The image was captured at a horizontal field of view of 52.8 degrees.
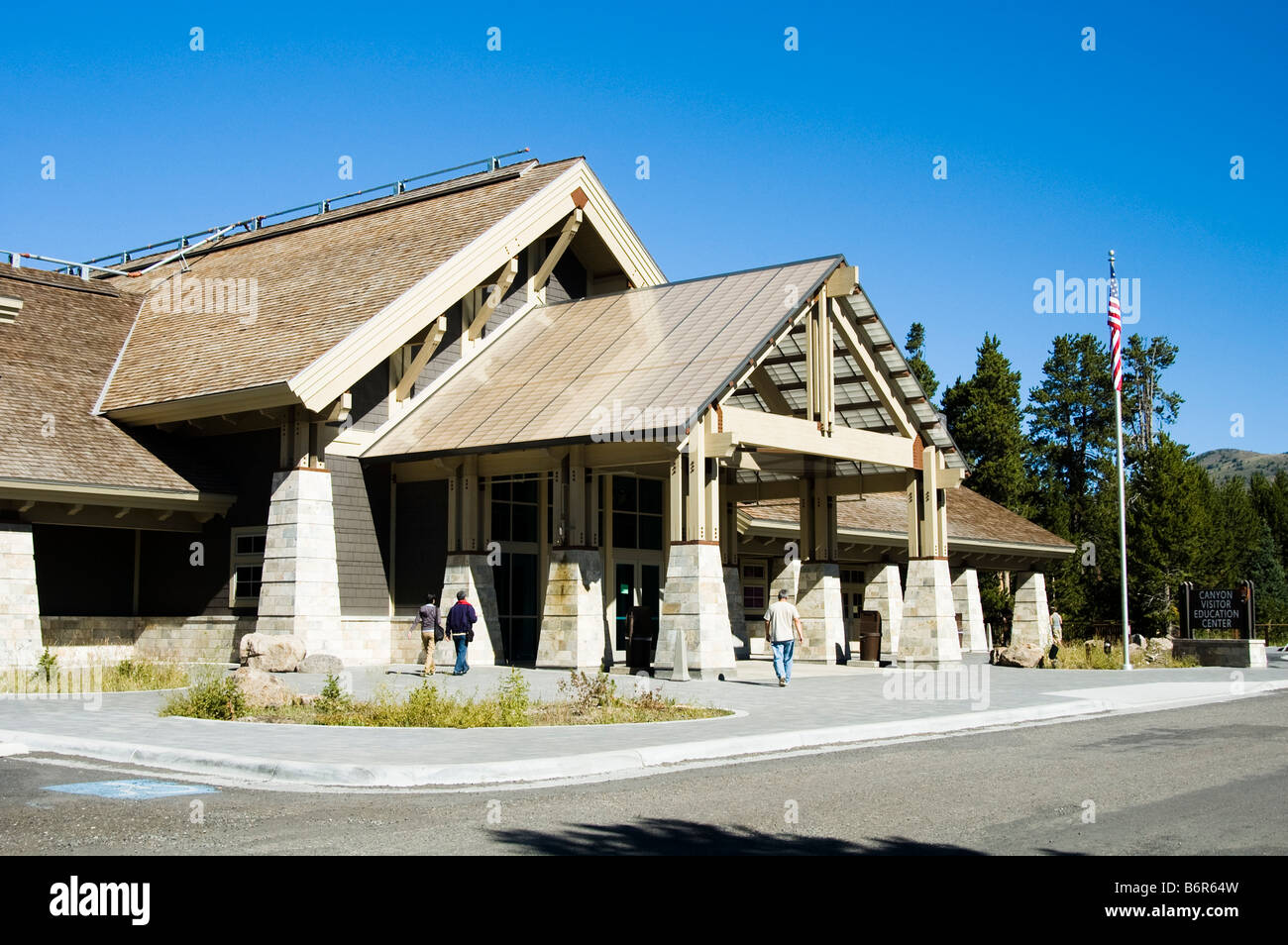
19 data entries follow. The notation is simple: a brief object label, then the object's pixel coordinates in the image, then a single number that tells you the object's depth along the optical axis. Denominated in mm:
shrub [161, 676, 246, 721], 15148
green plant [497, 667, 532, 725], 14883
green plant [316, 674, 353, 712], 15703
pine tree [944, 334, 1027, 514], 53812
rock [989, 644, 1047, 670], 30359
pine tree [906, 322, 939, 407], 60812
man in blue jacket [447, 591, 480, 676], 22953
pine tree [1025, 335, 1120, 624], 73938
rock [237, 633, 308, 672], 22719
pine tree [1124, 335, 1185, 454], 80688
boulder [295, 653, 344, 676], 23078
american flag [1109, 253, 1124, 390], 29766
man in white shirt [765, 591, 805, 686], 21578
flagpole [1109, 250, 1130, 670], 29367
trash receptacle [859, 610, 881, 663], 30364
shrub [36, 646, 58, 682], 21788
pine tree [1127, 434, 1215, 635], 47500
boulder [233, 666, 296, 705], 16125
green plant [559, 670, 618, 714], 16312
